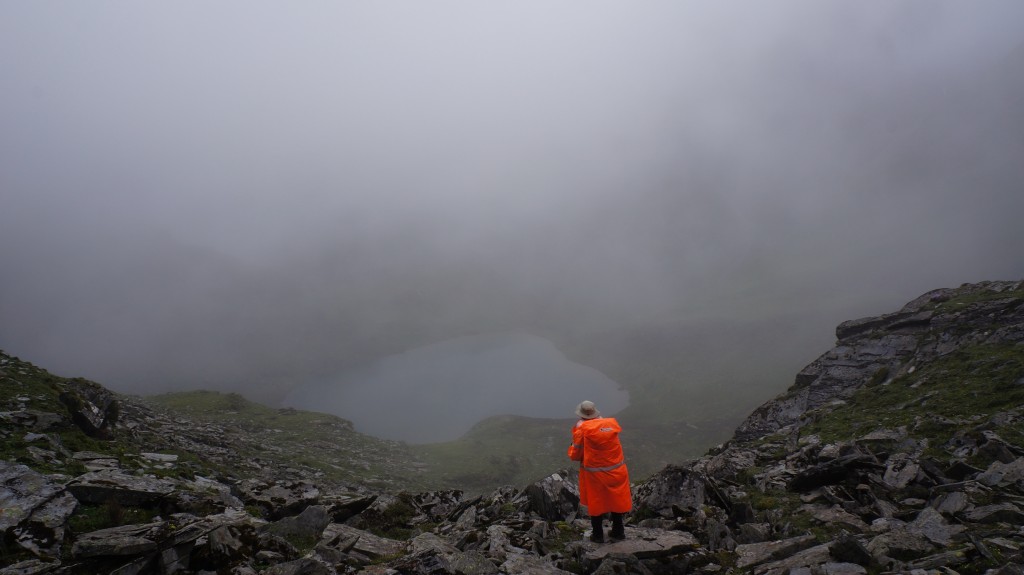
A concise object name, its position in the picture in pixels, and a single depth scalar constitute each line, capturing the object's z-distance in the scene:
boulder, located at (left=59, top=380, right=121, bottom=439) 21.59
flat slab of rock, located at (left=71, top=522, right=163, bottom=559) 9.96
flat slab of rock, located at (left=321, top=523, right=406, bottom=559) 13.43
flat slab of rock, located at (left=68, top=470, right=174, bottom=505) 12.94
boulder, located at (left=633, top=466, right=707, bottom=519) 18.02
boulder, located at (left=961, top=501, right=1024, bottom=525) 11.69
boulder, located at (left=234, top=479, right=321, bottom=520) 17.62
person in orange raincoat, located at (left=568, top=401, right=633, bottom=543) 13.47
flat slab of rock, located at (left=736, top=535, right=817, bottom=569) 11.69
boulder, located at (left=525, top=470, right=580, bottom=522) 19.55
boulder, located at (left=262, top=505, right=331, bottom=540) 14.23
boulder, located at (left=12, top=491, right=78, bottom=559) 10.51
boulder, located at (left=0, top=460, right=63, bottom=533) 11.16
